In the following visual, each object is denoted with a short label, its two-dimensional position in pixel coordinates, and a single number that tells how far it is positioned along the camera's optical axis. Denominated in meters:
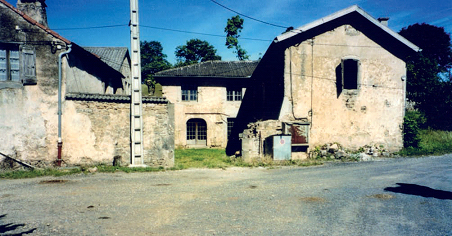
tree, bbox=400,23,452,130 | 19.11
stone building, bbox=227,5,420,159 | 12.57
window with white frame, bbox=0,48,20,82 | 9.64
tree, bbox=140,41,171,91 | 48.76
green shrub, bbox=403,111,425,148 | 13.66
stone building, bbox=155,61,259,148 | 18.12
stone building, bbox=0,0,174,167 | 9.59
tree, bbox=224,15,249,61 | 34.00
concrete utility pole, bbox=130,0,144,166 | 10.10
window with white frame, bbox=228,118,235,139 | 18.91
